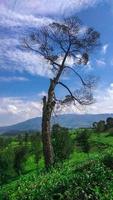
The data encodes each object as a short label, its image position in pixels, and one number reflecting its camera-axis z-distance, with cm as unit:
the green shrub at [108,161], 711
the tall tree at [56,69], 1155
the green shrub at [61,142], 2296
